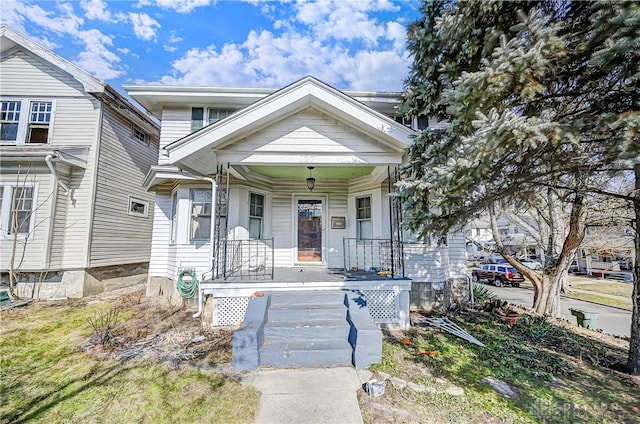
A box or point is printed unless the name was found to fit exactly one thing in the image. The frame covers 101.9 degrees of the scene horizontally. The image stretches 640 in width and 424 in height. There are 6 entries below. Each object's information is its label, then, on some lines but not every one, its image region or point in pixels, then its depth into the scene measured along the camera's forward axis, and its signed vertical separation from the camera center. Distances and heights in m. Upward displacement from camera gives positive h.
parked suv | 19.48 -2.66
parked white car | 23.91 -2.06
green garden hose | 7.33 -1.23
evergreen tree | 3.00 +1.94
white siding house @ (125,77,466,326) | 5.55 +1.37
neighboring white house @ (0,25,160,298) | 8.22 +2.25
